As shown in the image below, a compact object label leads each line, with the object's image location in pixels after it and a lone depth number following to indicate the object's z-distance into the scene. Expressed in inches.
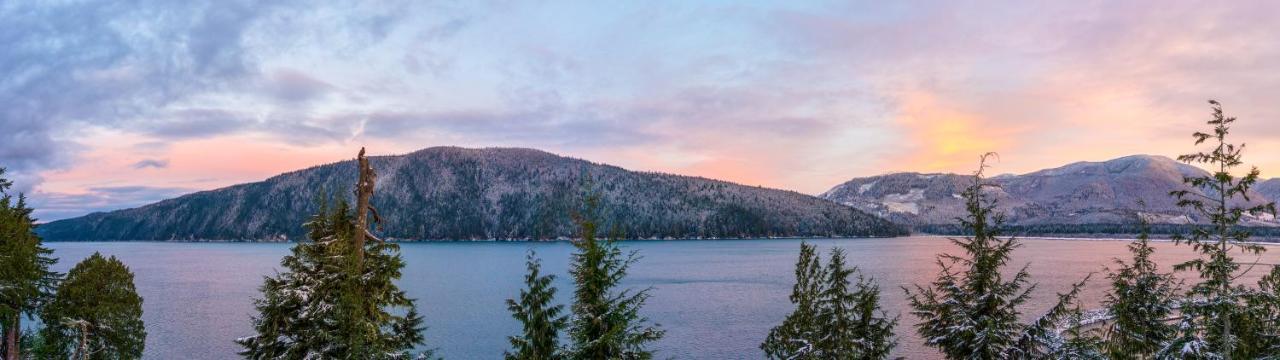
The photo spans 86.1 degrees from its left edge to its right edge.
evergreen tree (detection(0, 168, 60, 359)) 1148.5
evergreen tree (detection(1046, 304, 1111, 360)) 838.4
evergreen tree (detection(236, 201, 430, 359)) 748.0
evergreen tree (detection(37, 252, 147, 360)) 1446.9
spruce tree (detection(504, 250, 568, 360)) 713.0
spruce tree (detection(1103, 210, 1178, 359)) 894.4
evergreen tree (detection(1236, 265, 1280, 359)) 661.1
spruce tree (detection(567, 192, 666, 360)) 699.4
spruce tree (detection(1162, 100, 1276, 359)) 643.5
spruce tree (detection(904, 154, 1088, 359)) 799.7
